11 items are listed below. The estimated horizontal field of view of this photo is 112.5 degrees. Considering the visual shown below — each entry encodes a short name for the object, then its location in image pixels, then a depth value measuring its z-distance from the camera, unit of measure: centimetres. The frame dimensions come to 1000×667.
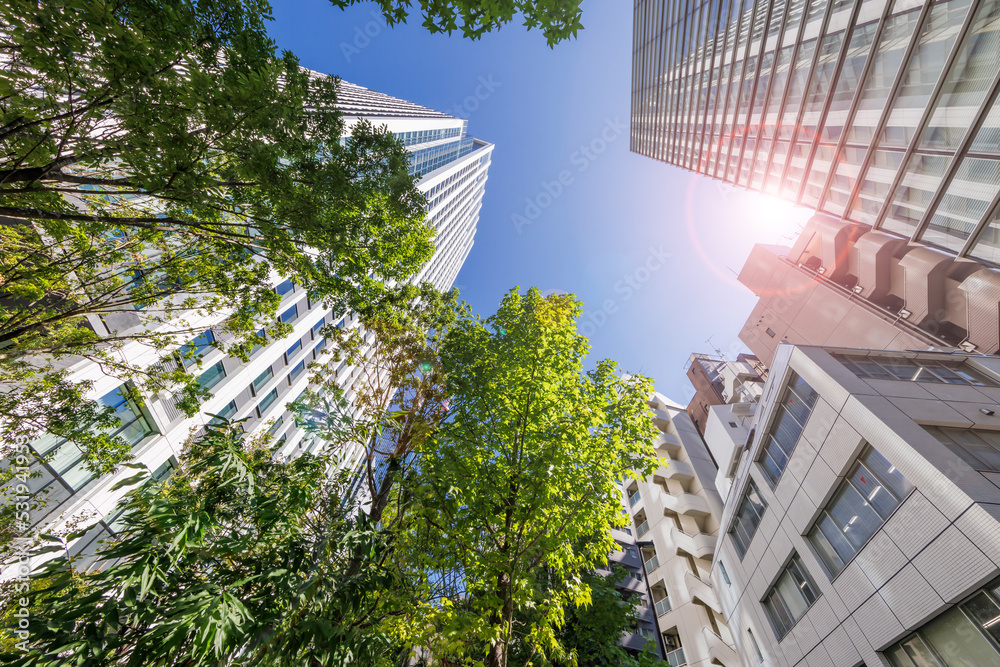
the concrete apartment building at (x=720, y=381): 2939
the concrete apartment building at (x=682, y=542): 1961
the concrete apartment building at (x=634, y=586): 2297
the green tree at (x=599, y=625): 1302
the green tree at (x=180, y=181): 419
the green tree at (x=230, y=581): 283
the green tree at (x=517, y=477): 548
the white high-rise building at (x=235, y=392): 1208
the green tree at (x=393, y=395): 579
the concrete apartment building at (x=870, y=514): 752
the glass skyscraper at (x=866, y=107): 1091
